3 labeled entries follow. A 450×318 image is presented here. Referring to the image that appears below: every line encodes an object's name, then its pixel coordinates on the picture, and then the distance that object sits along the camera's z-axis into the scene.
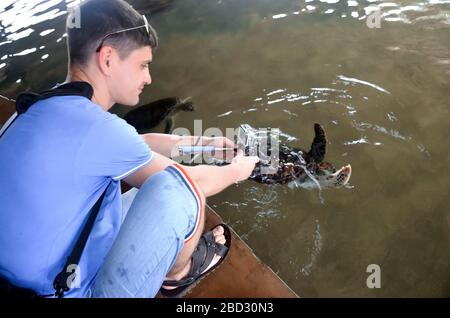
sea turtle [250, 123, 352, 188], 2.81
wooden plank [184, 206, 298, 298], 2.02
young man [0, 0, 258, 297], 1.40
